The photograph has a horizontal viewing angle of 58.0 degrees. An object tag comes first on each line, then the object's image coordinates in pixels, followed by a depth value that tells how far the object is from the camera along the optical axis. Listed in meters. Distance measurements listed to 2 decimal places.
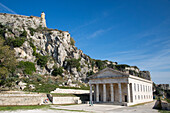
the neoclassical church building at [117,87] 36.38
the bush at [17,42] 58.60
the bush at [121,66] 106.29
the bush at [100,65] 94.57
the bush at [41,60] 63.56
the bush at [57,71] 64.44
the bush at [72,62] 73.00
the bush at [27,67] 54.14
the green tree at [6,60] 34.86
